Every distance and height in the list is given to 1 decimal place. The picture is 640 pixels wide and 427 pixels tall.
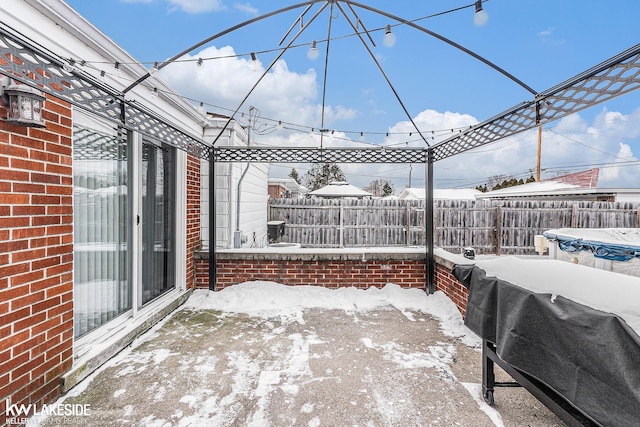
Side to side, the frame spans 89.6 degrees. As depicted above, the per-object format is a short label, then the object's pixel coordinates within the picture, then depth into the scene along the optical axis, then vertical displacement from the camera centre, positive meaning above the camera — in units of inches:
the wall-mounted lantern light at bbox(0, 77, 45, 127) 73.9 +24.1
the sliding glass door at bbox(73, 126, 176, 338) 103.9 -7.3
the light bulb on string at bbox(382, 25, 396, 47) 105.0 +56.5
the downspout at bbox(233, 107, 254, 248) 207.5 -13.2
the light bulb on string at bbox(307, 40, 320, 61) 116.2 +56.3
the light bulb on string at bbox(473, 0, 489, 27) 91.6 +55.5
